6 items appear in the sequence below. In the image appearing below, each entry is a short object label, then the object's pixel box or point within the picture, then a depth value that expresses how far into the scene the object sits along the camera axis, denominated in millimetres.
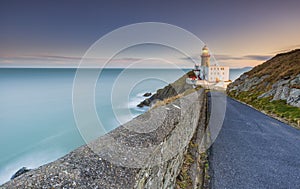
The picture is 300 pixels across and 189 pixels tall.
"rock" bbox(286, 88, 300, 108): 10438
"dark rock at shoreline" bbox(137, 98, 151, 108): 31094
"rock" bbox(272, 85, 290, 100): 12117
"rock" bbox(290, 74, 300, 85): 12710
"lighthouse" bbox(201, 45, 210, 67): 42500
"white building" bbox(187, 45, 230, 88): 35878
